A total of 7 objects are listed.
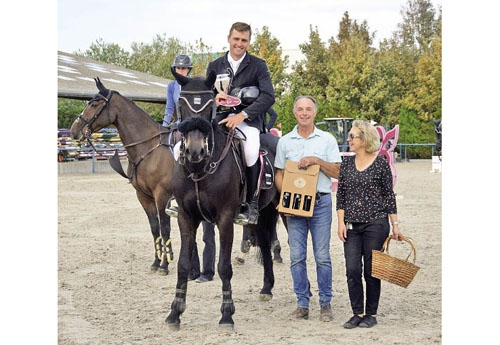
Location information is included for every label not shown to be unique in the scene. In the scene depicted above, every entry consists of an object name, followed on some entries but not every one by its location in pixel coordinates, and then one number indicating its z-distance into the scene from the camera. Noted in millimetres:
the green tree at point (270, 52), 36500
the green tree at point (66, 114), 30547
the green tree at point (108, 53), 50562
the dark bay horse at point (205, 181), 5695
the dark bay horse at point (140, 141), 8438
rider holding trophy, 6352
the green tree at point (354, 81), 39750
